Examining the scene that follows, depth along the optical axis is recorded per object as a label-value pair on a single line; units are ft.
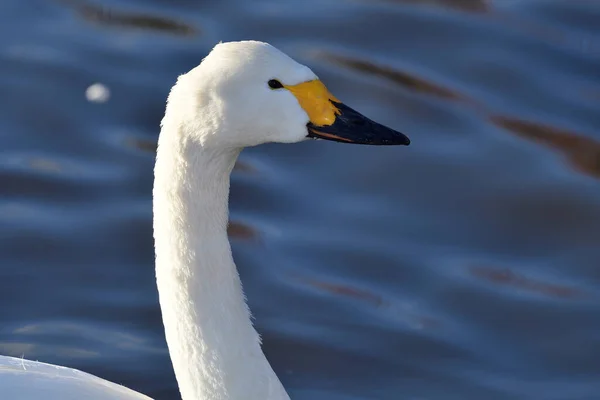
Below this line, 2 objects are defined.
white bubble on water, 49.21
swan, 26.45
